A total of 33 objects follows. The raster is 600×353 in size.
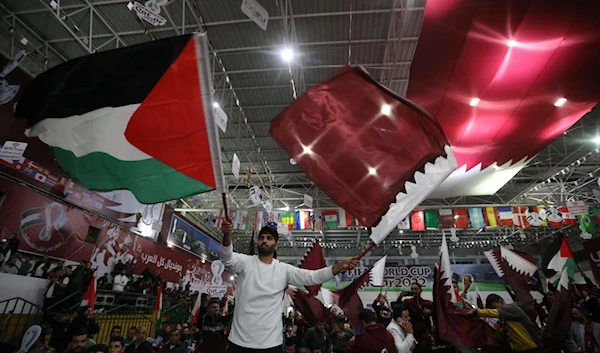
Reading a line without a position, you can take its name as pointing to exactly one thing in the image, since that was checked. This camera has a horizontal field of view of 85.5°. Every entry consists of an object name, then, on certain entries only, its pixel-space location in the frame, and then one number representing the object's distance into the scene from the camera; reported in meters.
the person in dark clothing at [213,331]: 4.23
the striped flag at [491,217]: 13.74
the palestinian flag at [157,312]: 7.76
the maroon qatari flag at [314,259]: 5.19
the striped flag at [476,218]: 13.91
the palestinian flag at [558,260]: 5.43
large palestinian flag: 2.09
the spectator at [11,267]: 6.25
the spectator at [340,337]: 4.68
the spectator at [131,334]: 6.07
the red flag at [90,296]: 5.56
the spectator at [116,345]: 4.02
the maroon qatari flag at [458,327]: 3.46
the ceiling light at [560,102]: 3.81
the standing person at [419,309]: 4.36
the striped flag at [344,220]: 14.08
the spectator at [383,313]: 4.49
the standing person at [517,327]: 3.31
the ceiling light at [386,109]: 2.44
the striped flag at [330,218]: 14.39
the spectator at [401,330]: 3.26
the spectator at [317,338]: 5.02
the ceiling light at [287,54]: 7.72
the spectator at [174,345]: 4.24
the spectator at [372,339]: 3.20
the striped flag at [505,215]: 13.65
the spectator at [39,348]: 4.09
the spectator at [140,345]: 4.76
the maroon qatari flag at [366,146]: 2.28
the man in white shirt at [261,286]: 1.88
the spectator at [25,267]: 6.63
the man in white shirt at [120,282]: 9.21
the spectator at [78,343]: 3.88
